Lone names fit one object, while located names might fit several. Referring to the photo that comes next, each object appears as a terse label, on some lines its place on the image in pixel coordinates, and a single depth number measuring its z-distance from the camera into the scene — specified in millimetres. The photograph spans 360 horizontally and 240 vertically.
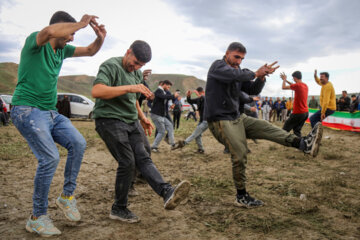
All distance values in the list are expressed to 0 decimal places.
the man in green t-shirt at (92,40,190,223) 2626
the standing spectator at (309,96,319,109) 17797
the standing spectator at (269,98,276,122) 20594
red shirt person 6527
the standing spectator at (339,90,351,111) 14719
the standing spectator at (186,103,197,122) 20927
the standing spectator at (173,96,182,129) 12925
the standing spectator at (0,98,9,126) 12586
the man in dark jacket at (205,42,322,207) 3156
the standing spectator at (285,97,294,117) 19595
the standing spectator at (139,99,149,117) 18062
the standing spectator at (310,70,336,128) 7238
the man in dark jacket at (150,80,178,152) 7289
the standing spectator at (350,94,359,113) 12456
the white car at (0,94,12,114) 14923
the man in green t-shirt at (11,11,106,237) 2385
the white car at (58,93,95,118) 16969
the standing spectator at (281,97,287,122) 19878
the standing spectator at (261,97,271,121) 20017
